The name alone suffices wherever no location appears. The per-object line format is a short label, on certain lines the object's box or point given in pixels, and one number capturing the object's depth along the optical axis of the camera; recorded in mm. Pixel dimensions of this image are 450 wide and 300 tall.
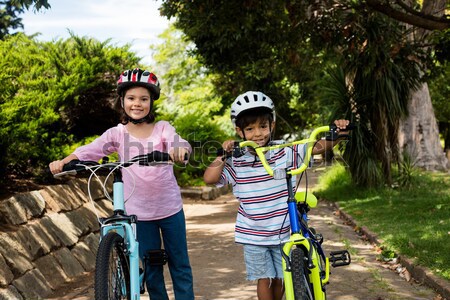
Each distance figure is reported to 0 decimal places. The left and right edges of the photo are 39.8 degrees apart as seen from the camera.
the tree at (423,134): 19500
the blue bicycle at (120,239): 3436
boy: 4129
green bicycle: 3561
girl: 4242
